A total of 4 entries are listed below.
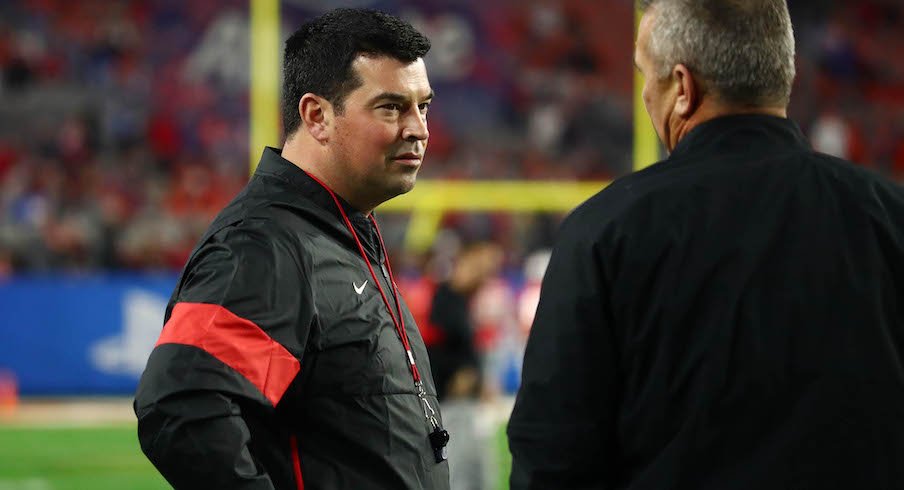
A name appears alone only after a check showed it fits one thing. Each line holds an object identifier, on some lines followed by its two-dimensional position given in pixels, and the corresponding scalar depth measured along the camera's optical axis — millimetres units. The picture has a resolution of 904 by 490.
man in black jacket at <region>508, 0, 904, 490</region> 3492
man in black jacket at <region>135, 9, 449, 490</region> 4430
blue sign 26687
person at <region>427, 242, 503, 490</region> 15086
